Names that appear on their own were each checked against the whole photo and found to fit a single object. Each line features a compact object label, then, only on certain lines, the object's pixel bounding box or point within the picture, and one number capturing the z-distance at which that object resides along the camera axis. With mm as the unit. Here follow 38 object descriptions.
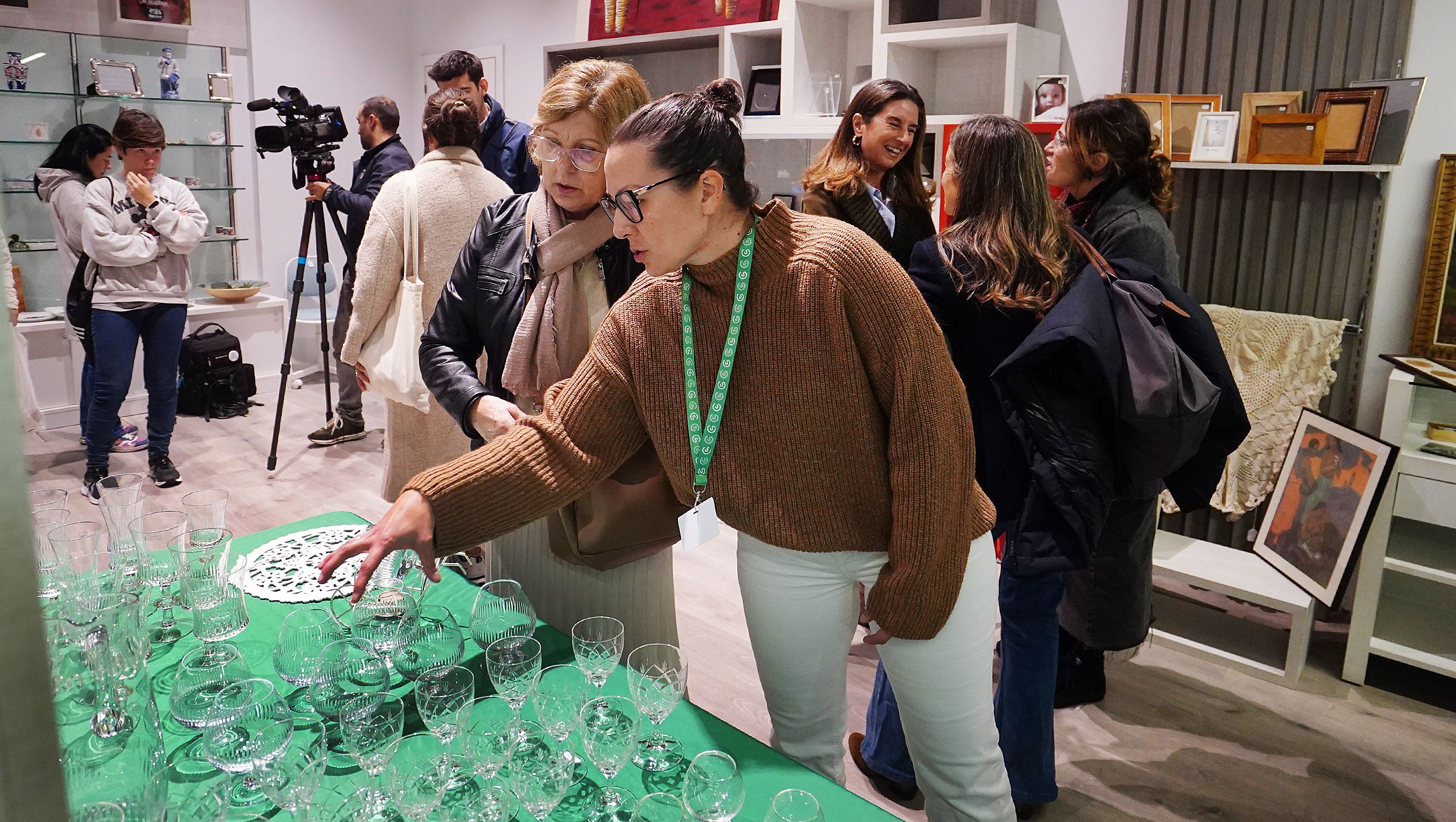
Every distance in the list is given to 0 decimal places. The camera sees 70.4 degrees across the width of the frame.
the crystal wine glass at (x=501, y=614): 1549
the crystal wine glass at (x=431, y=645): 1421
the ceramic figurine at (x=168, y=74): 6129
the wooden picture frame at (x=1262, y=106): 3283
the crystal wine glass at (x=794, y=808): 1109
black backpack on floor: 5973
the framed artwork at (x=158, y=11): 5891
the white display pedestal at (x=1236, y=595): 3078
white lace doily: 1753
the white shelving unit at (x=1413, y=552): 2951
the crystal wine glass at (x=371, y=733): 1192
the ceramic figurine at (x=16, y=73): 5566
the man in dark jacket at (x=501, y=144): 4094
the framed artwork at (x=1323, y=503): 2982
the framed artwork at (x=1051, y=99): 3645
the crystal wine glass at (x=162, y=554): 1597
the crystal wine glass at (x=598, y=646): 1437
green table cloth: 1228
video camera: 4508
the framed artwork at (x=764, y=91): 4500
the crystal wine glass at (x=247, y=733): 1195
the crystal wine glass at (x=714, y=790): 1155
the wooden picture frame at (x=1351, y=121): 3123
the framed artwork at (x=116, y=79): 5848
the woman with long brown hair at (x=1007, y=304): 2100
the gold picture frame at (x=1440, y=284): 3152
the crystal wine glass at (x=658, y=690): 1298
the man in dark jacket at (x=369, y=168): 4707
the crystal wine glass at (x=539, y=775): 1163
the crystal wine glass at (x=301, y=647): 1434
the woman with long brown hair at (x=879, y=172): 2734
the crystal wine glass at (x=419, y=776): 1120
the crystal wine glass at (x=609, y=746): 1193
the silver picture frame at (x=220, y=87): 6359
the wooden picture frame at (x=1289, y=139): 3188
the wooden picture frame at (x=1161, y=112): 3441
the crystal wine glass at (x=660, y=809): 1156
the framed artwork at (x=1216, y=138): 3369
